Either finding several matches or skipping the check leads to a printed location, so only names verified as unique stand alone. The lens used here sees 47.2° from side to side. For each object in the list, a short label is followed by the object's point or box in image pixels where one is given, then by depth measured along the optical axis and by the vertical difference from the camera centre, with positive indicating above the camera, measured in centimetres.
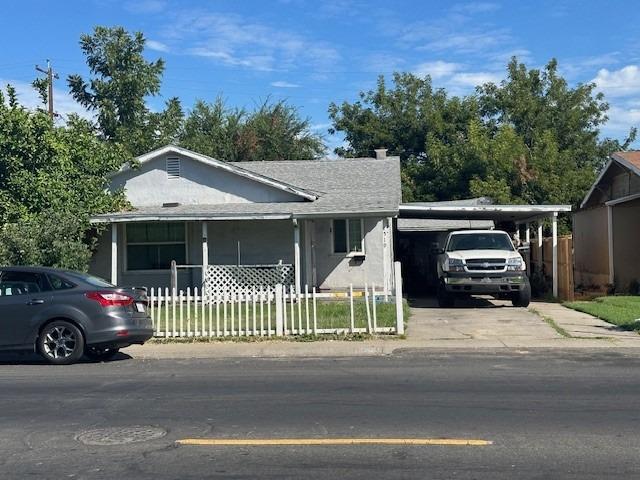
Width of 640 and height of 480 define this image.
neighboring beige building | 2195 +104
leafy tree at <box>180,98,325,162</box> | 4053 +762
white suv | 1744 -23
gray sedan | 1091 -62
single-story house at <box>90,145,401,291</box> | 2053 +101
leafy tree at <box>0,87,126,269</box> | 1611 +243
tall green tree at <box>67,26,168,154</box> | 3428 +901
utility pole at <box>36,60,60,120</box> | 3228 +835
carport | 1969 +147
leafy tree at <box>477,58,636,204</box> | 4097 +849
